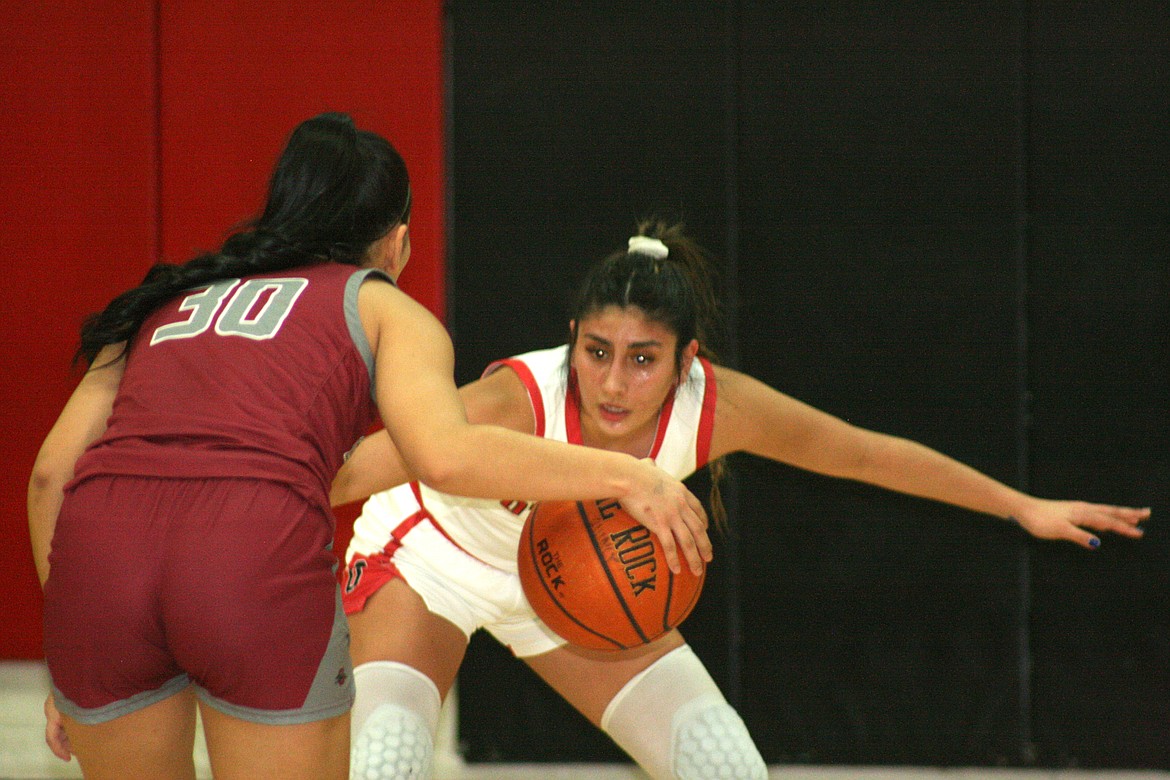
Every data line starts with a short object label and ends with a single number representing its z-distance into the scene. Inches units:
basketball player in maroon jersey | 314.2
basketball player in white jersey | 432.4
